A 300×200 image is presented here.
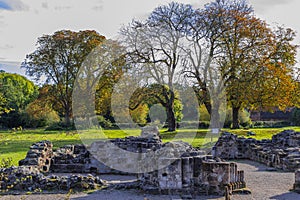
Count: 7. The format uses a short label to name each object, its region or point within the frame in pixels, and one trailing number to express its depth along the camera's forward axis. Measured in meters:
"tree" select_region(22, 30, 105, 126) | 35.34
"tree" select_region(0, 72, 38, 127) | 43.21
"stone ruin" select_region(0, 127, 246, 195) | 10.02
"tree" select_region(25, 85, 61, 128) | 37.66
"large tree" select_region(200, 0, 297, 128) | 27.52
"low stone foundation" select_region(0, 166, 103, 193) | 10.34
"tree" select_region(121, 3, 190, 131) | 29.81
